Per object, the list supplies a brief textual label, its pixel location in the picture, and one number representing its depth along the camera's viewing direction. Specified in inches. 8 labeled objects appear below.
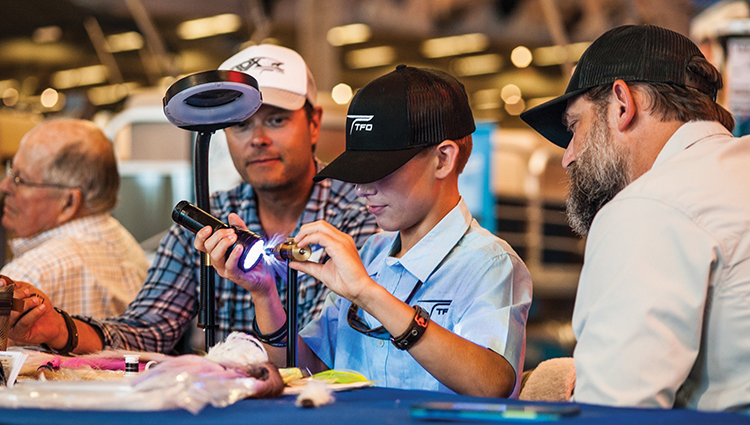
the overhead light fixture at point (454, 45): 478.9
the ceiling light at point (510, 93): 600.3
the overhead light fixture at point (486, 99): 618.5
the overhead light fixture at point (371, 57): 500.1
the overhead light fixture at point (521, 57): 505.5
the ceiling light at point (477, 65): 527.3
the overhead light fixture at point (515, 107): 629.9
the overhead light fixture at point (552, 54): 467.6
